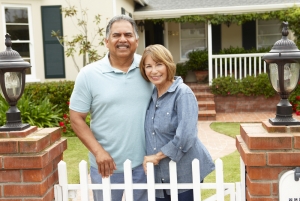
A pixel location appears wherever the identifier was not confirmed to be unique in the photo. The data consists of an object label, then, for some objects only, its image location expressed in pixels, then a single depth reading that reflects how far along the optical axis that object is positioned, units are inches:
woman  94.7
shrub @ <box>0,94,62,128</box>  307.0
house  396.8
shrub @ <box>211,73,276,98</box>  422.6
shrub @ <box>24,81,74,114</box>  366.0
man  102.8
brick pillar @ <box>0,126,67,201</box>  92.2
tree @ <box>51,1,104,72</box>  376.8
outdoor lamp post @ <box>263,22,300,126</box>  92.7
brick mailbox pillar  89.7
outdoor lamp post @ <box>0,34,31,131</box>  96.5
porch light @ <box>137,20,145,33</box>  508.0
